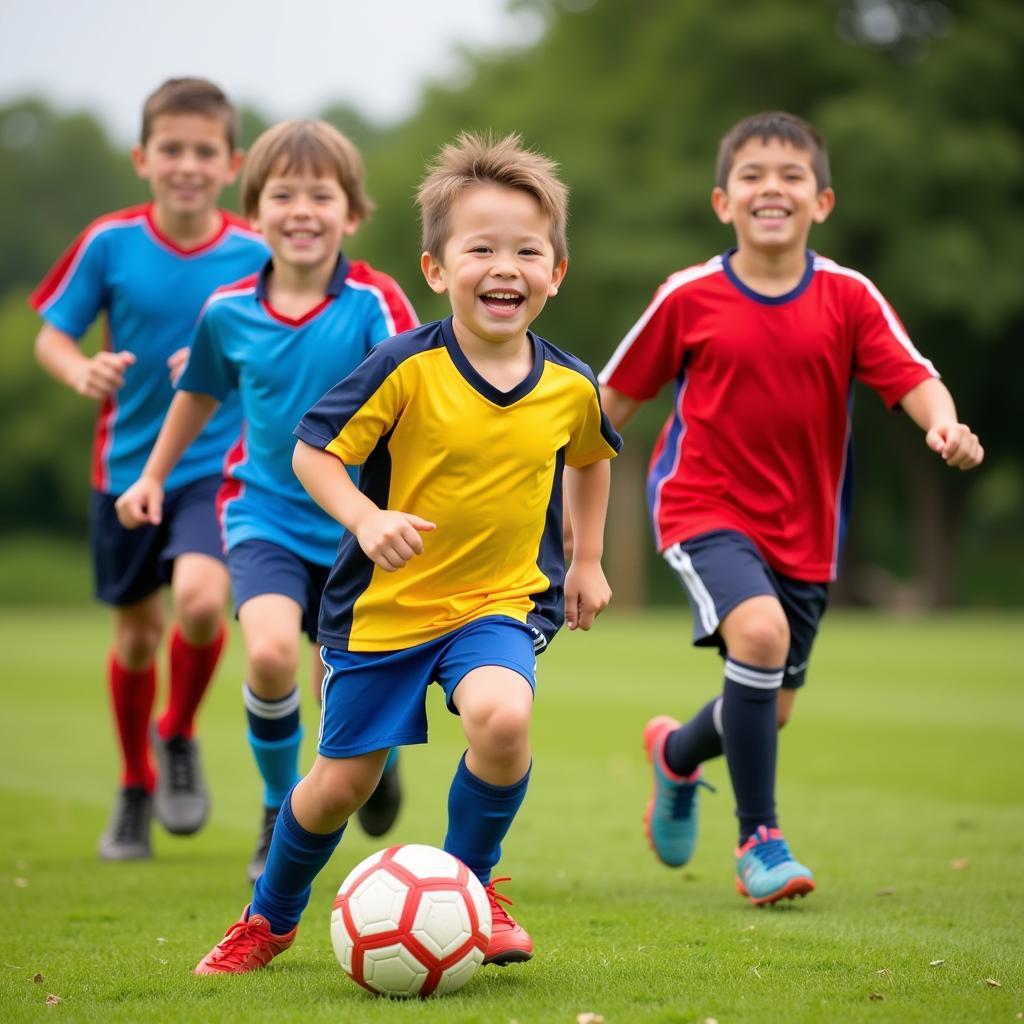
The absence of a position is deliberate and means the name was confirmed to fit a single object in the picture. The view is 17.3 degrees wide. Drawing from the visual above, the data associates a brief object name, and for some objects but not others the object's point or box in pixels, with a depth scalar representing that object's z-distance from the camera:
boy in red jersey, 10.86
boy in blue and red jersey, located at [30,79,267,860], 13.00
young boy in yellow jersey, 8.09
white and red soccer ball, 7.56
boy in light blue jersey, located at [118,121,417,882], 10.91
